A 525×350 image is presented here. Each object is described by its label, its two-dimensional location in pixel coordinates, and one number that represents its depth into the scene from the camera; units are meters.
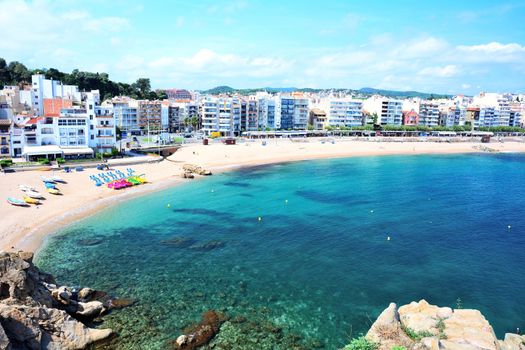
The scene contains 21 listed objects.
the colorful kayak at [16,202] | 52.09
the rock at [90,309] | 28.83
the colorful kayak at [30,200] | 53.56
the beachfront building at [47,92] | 102.46
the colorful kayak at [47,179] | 62.29
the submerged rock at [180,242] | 43.66
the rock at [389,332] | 21.69
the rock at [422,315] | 23.45
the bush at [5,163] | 66.62
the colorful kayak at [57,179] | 63.74
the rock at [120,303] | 30.49
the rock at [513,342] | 22.73
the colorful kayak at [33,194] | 55.09
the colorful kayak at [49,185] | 60.22
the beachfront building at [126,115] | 125.45
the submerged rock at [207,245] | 42.66
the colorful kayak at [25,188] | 56.78
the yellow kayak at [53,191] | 58.76
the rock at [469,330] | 21.10
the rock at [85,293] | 31.06
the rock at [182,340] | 25.92
